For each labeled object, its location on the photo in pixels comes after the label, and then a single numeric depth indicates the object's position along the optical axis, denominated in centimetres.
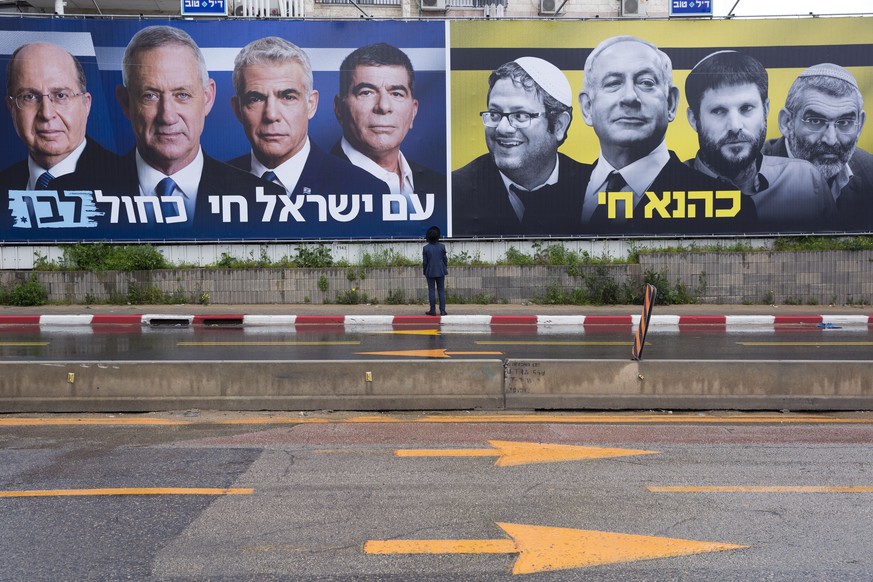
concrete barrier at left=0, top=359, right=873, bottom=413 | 808
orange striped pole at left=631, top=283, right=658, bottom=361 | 841
